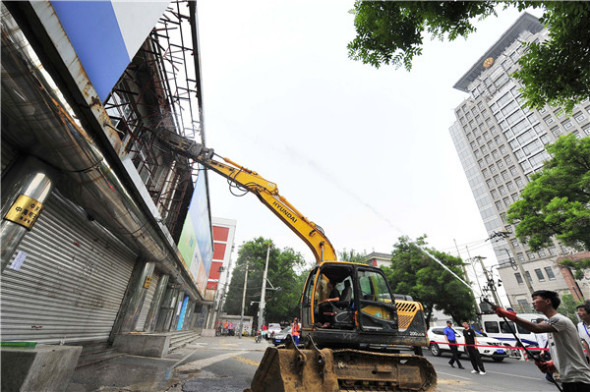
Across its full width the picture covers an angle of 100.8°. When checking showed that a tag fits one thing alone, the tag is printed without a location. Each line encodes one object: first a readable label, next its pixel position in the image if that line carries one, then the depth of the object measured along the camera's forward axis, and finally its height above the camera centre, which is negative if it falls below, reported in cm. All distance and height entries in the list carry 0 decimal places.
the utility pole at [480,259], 2220 +671
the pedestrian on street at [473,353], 906 -58
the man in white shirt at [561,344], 269 -5
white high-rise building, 4081 +3518
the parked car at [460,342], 1259 -54
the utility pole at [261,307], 2439 +173
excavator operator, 486 +40
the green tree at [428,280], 2311 +483
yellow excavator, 334 -16
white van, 1276 +32
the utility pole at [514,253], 1908 +584
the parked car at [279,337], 1751 -62
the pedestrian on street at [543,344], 895 -19
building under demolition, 321 +228
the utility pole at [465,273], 2649 +588
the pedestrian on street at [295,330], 1443 -14
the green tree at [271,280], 3794 +678
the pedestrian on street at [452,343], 1061 -33
